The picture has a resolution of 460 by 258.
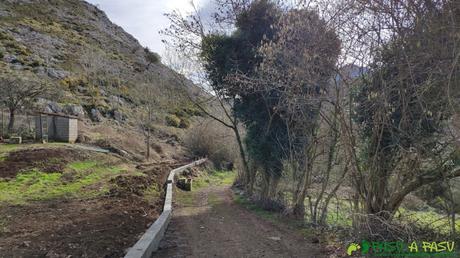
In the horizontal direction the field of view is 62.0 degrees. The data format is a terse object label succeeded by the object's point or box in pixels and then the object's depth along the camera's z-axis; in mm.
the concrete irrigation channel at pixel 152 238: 4855
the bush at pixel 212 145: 26641
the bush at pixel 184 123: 40744
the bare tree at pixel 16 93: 20281
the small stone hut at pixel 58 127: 20375
